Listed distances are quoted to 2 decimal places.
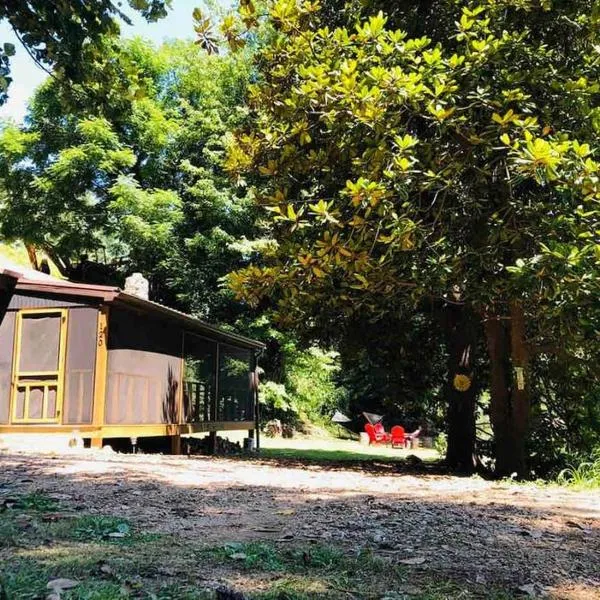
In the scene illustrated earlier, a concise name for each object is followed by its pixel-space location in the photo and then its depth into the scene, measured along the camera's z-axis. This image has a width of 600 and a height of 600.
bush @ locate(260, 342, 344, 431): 22.89
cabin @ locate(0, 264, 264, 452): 10.75
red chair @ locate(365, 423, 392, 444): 23.31
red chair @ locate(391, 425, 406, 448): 22.28
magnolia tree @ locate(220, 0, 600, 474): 6.73
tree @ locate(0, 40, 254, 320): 22.97
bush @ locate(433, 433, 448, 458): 14.61
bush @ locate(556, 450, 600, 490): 7.41
